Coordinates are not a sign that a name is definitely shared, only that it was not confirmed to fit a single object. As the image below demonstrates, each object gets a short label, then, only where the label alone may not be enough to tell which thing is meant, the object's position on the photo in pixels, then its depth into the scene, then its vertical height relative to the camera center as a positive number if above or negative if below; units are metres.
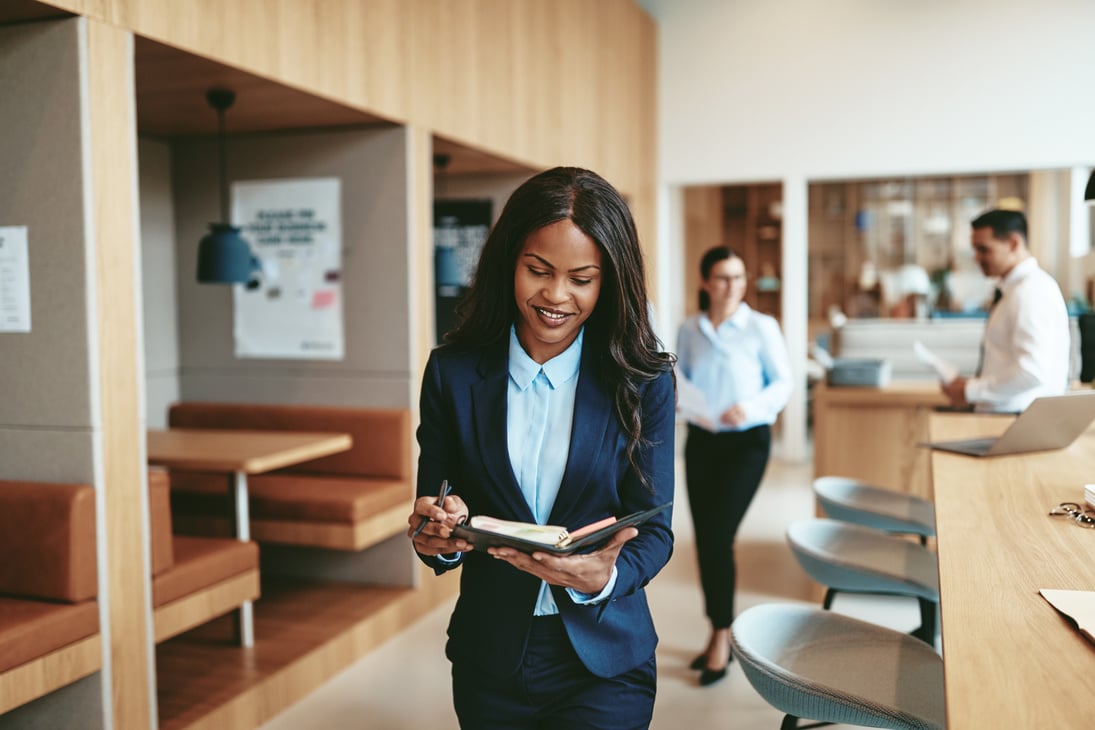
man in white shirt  3.90 -0.11
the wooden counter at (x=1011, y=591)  1.26 -0.51
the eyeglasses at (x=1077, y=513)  2.17 -0.49
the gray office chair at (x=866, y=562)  2.87 -0.82
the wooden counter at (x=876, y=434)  4.95 -0.68
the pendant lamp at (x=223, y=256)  4.25 +0.26
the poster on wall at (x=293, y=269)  4.79 +0.23
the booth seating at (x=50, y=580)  2.62 -0.78
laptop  2.91 -0.40
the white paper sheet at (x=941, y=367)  4.25 -0.28
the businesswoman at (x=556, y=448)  1.68 -0.26
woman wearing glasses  3.90 -0.45
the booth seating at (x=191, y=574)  3.25 -0.95
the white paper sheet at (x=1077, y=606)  1.48 -0.51
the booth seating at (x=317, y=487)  4.24 -0.83
